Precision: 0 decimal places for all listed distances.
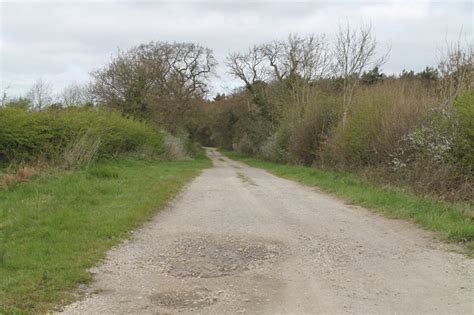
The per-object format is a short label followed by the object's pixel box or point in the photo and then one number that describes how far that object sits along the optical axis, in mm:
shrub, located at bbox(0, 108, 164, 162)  15867
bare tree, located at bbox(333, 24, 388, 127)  27025
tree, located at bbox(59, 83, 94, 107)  42469
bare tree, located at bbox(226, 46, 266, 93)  52844
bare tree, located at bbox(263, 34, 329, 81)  39844
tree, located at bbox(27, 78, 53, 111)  18766
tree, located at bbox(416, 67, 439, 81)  48869
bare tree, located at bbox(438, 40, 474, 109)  16406
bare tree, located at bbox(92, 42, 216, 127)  40656
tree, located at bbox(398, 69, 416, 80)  52822
